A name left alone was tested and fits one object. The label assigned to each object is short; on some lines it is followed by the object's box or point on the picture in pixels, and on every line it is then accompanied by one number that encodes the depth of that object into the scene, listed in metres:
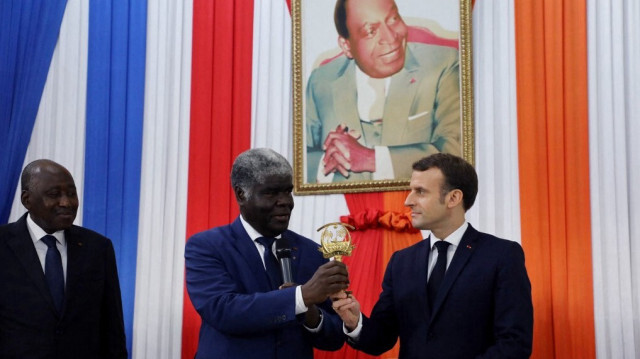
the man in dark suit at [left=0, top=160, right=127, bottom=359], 3.65
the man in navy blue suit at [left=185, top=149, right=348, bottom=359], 3.09
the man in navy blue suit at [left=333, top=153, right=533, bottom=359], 3.34
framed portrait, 5.20
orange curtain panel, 4.79
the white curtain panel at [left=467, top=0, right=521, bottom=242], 5.05
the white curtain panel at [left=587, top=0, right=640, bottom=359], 4.75
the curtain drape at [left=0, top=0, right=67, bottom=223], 5.52
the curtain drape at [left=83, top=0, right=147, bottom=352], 5.45
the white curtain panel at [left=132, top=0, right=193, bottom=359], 5.32
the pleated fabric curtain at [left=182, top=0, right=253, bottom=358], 5.38
